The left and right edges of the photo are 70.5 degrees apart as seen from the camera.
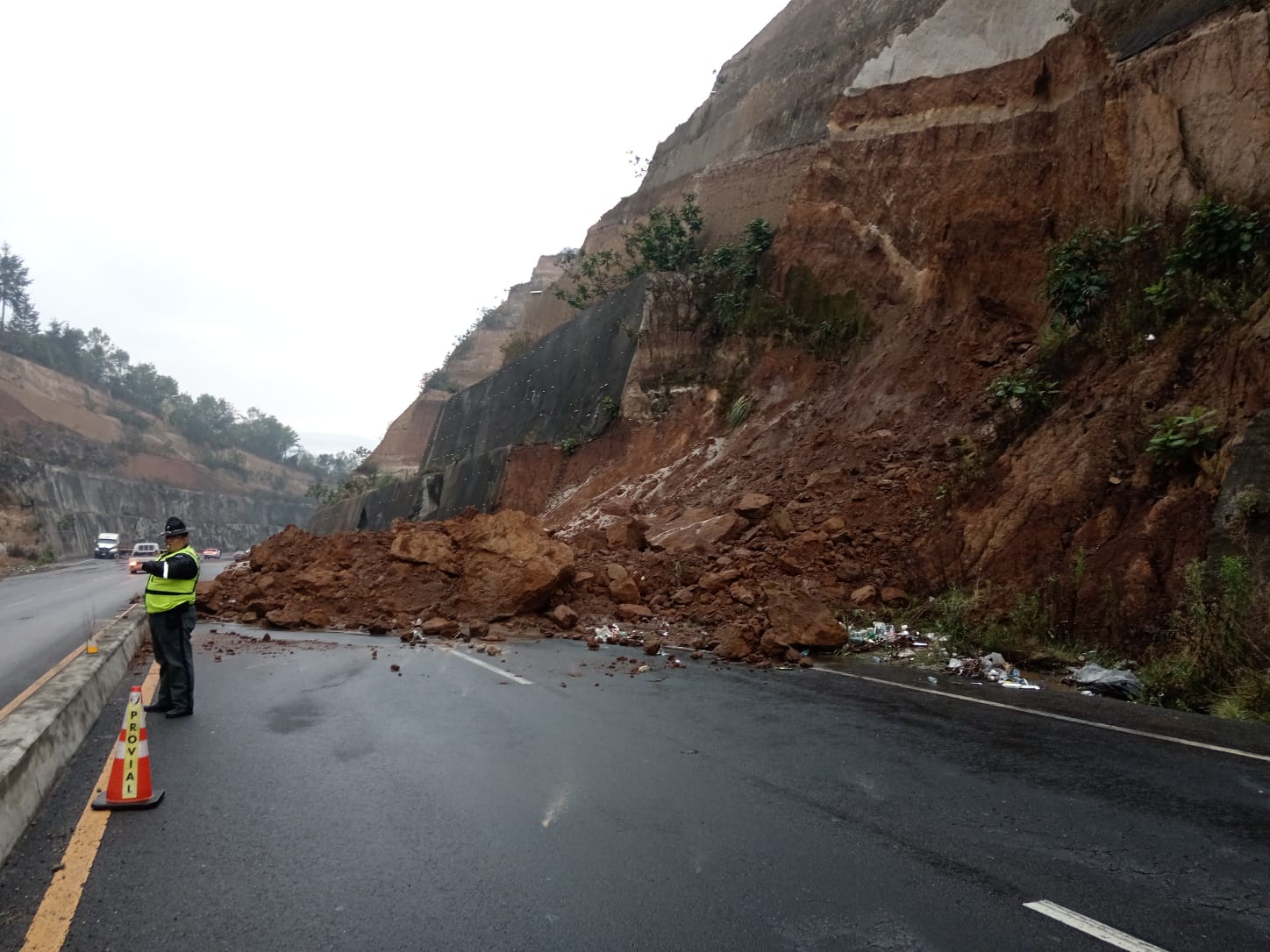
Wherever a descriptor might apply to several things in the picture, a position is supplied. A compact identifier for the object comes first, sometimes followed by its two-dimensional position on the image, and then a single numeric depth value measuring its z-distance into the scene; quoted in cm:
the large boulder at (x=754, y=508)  1630
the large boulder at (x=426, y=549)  1608
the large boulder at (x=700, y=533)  1586
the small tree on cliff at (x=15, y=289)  9200
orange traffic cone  481
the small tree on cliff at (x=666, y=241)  2873
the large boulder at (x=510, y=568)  1433
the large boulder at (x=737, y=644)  1064
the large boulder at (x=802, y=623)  1100
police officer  733
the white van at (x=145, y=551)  4175
